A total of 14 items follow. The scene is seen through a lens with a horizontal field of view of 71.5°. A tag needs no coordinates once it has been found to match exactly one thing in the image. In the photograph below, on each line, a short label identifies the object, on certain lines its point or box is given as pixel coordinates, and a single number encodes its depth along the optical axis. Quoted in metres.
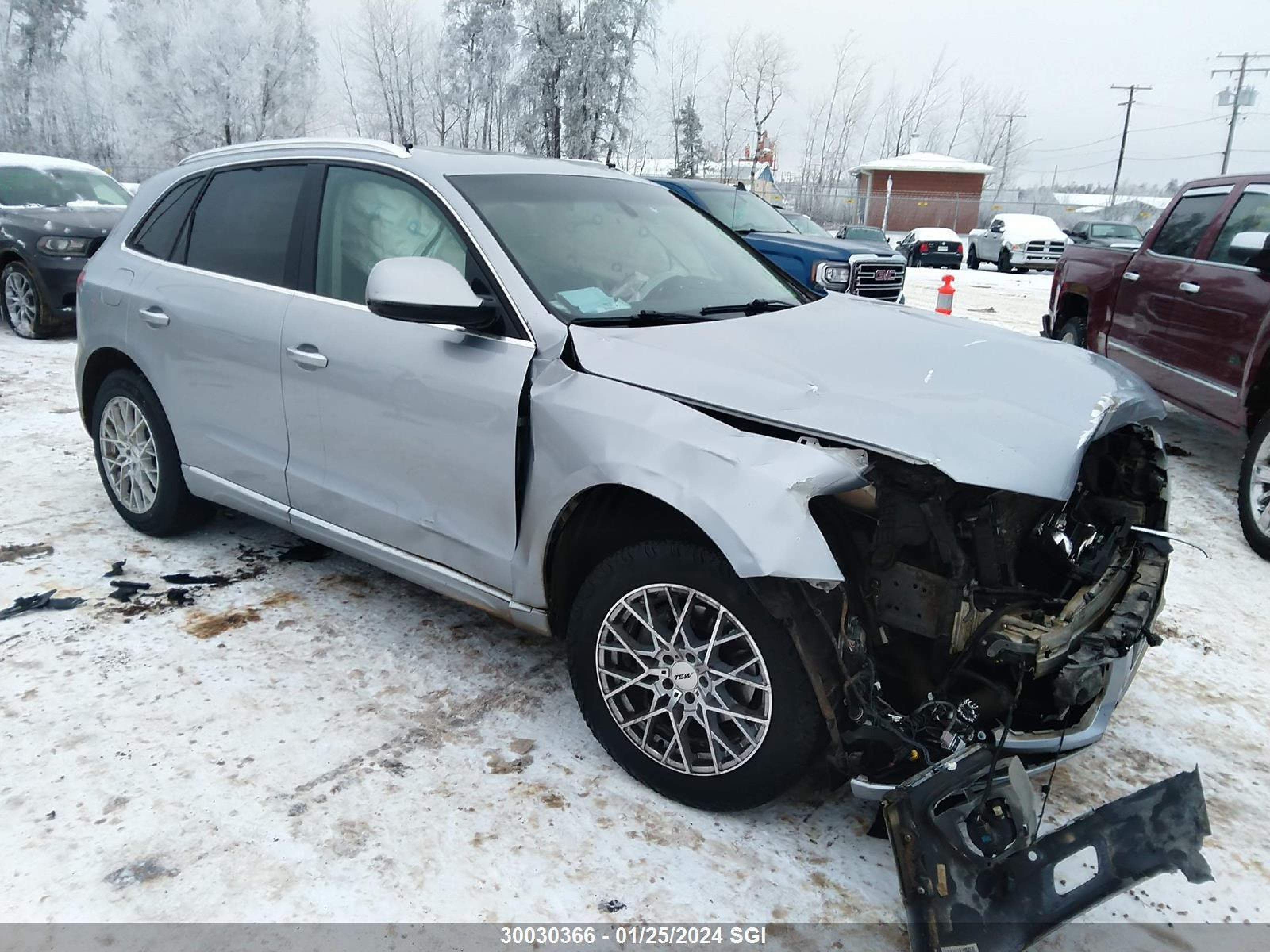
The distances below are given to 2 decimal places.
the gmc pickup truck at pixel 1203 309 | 4.83
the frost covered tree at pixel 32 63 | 47.00
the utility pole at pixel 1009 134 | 60.59
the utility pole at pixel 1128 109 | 52.94
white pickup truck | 25.33
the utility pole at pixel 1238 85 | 48.53
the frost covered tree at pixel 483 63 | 35.34
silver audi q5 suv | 2.18
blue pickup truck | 9.16
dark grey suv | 8.93
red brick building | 44.16
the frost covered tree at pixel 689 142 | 40.72
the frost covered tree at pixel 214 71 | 42.59
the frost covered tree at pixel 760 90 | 43.78
